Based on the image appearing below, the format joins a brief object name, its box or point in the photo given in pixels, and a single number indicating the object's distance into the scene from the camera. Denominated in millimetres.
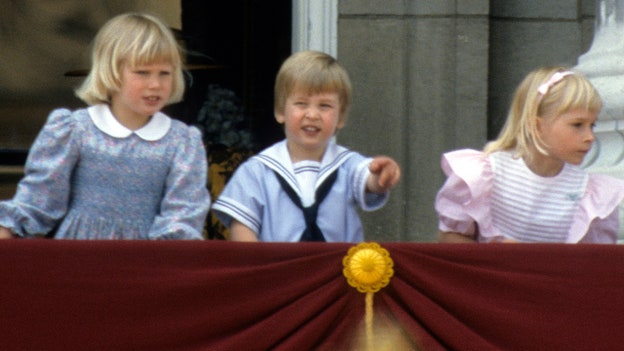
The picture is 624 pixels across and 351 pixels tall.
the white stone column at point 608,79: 13320
